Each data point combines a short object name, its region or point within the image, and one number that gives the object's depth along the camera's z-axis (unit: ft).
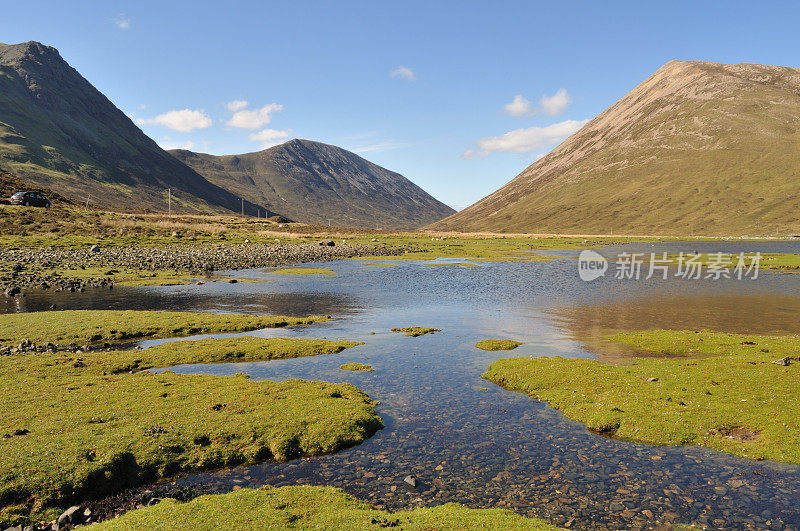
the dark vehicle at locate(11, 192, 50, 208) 393.91
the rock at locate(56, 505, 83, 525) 43.14
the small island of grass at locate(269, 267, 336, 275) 272.51
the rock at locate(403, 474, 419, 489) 50.62
